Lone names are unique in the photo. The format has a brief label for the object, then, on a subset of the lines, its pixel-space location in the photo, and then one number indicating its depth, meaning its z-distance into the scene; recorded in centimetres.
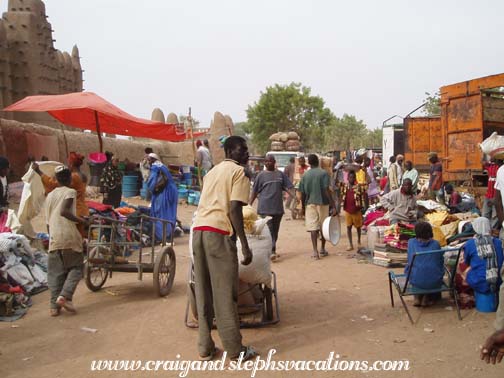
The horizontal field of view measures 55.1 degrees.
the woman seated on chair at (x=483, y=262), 513
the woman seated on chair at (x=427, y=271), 516
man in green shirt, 852
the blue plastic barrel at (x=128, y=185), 1638
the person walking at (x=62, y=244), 549
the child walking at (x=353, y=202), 898
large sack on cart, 469
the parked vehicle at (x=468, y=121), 975
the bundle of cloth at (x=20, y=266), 614
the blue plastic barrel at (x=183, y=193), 1774
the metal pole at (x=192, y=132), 1642
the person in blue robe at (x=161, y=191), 936
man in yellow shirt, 404
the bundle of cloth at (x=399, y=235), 789
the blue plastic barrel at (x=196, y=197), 1706
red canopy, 866
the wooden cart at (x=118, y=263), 599
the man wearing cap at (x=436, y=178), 1112
